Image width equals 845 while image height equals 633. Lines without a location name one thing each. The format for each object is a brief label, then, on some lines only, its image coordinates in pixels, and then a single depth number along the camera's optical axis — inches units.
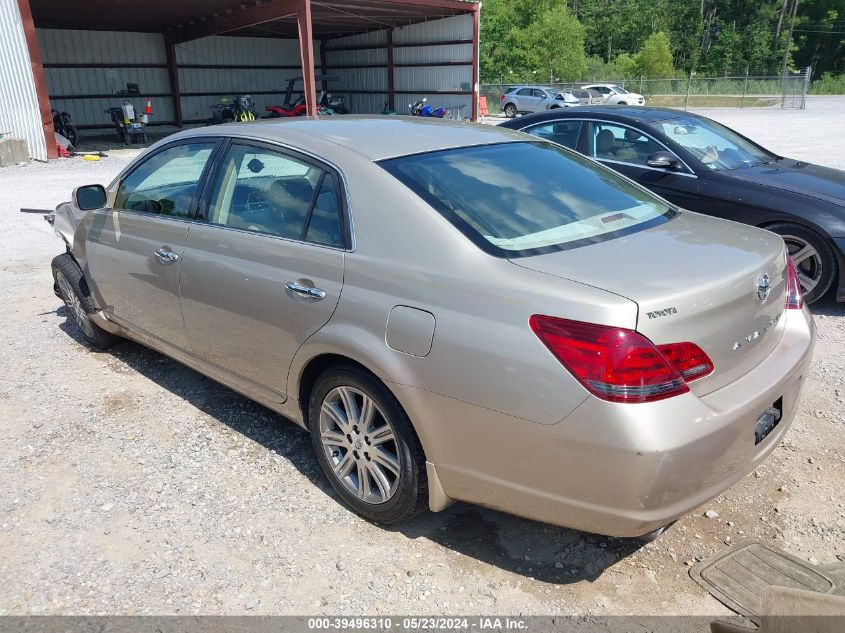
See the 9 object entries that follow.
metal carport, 874.8
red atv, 944.9
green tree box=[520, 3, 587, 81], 2074.3
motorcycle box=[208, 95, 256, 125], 952.4
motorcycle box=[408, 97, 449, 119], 976.9
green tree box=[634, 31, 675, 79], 2295.8
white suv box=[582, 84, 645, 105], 1455.5
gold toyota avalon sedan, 88.7
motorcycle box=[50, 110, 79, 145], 820.6
